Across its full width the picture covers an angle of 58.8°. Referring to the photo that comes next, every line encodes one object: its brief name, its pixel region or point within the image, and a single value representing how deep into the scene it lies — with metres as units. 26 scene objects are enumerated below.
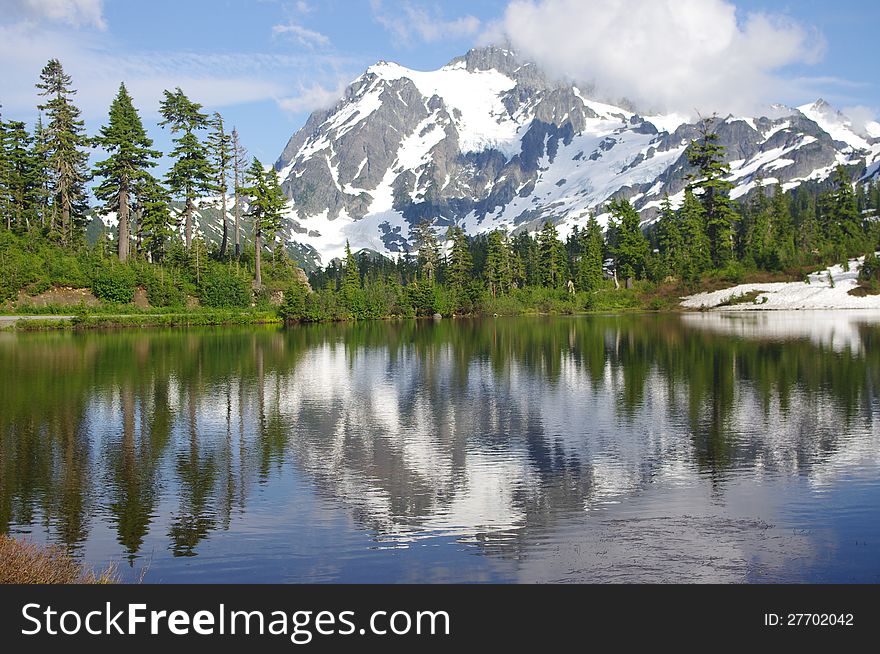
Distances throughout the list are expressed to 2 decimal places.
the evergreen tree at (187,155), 91.31
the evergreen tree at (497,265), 133.62
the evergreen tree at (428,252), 145.75
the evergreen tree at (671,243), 124.12
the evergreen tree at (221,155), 95.31
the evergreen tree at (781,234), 108.69
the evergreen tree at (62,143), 85.19
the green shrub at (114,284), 80.12
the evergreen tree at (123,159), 84.50
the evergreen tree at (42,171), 87.50
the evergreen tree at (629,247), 130.88
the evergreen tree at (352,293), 105.62
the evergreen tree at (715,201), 116.94
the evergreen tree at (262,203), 98.12
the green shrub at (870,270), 94.56
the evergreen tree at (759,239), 112.91
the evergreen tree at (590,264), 133.62
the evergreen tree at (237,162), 97.44
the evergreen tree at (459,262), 134.12
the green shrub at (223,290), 87.62
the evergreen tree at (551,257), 137.00
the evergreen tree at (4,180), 84.44
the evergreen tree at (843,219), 112.54
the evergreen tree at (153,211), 87.44
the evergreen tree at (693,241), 117.38
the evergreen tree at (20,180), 86.62
